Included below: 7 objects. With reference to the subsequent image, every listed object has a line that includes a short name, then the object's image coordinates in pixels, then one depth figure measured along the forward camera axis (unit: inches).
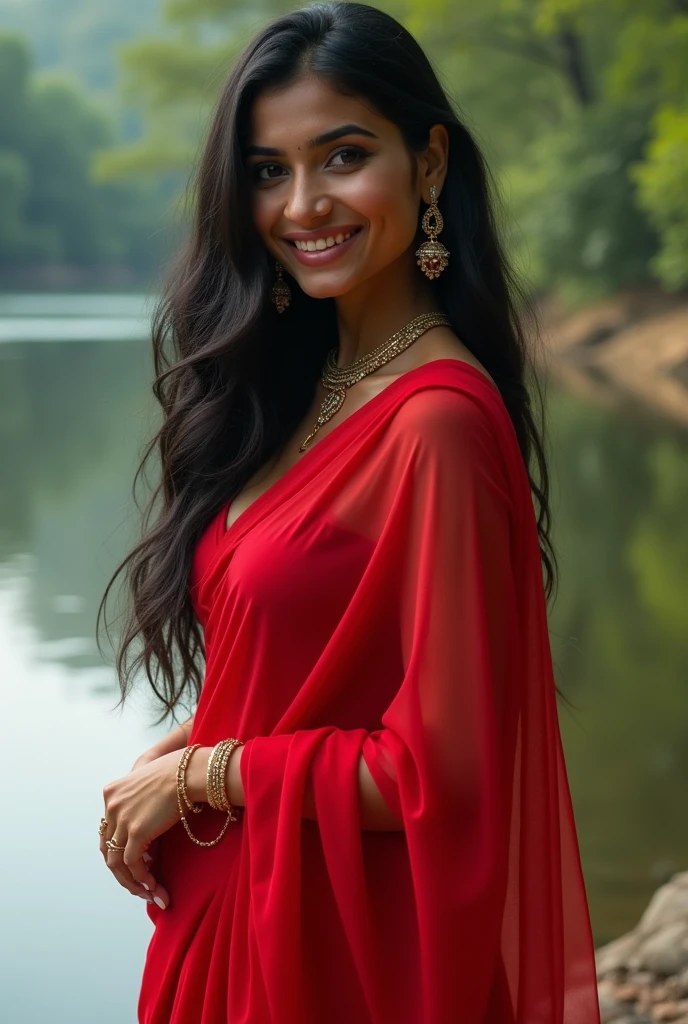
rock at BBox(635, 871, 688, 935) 111.1
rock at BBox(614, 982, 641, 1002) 103.1
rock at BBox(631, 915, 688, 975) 105.8
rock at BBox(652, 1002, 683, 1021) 99.7
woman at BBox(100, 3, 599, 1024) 49.0
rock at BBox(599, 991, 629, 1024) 99.7
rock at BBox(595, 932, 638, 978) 108.0
